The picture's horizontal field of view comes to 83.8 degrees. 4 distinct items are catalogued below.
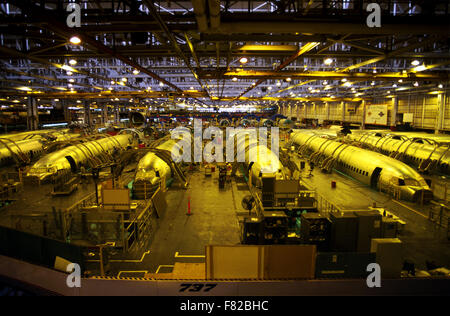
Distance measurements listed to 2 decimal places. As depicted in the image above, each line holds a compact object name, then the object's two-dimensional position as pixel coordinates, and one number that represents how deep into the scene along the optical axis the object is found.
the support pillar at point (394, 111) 47.12
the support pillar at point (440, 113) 35.44
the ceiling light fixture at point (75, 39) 10.88
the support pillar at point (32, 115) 44.06
